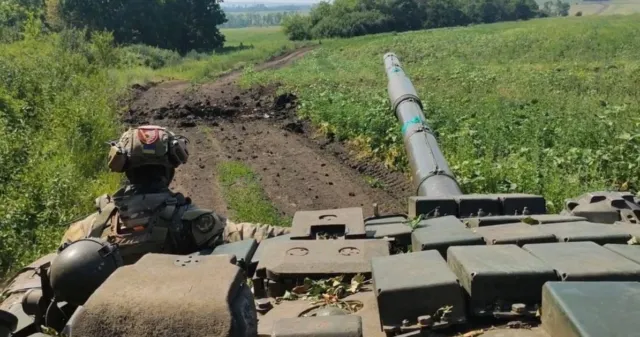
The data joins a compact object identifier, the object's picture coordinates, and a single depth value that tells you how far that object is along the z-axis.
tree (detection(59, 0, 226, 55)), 62.31
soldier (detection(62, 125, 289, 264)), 5.45
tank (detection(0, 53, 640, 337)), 2.75
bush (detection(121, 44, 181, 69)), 47.22
